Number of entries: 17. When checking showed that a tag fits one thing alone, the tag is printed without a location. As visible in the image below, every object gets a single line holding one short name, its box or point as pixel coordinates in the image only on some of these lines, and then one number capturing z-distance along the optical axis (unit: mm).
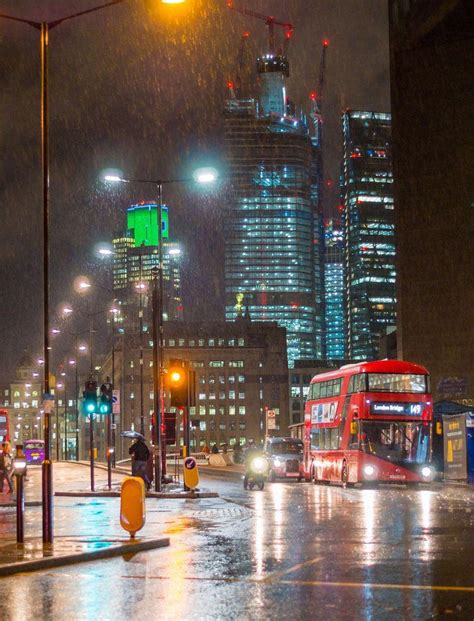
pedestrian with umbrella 27448
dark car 44562
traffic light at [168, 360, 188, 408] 29359
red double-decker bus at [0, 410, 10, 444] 54219
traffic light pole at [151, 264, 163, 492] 29391
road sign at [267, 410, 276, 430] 52822
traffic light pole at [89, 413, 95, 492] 31614
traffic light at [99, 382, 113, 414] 33344
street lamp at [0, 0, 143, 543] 14406
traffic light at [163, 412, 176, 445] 30797
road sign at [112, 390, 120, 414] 38281
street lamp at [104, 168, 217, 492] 29609
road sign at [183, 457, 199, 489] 28188
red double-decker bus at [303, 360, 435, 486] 35438
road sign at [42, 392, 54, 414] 15163
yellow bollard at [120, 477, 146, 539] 14719
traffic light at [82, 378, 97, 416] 32094
